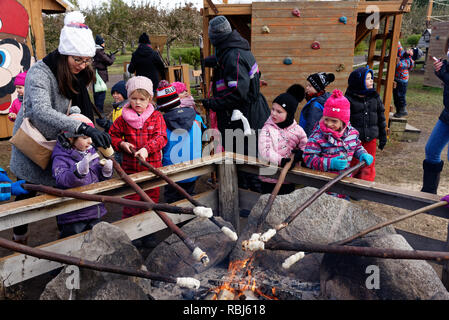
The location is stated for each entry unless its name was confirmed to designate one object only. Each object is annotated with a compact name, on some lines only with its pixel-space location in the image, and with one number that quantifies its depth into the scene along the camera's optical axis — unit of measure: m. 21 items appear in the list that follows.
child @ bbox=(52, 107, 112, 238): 2.48
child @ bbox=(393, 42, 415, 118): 8.34
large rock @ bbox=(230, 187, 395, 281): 2.39
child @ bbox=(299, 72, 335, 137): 3.58
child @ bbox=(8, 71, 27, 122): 4.09
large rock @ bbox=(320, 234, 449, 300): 1.89
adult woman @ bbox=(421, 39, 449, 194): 3.83
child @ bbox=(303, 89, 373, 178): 2.88
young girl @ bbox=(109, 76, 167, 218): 3.06
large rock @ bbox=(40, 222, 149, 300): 1.91
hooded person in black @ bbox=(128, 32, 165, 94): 6.85
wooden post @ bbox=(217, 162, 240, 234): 3.14
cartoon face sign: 6.45
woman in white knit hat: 2.41
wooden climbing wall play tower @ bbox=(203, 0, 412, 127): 5.57
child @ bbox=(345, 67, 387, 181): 3.55
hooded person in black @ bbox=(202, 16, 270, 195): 3.59
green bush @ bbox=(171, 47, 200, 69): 14.79
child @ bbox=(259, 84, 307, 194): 3.14
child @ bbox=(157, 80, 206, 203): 3.42
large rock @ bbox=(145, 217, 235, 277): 2.45
